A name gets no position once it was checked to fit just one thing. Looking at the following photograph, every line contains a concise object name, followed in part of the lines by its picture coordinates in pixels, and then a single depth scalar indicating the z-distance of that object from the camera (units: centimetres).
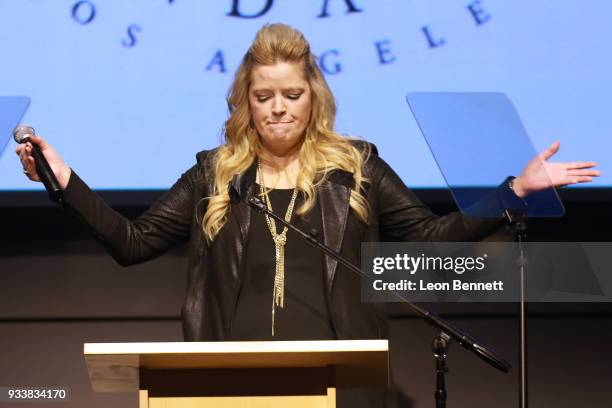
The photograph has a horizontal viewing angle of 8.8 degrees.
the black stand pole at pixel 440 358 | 856
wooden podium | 843
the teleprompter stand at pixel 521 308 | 868
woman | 899
